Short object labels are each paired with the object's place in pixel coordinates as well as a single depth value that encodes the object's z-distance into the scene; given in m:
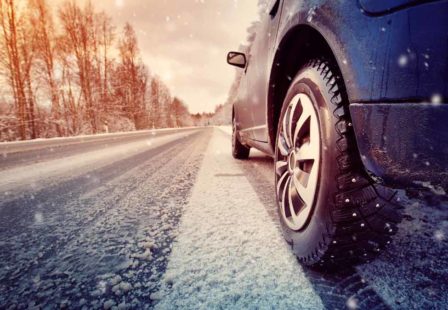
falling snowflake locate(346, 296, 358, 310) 0.80
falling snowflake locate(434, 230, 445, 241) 1.22
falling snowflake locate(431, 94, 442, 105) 0.63
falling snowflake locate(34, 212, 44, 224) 1.64
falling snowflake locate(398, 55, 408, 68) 0.67
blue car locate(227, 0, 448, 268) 0.65
